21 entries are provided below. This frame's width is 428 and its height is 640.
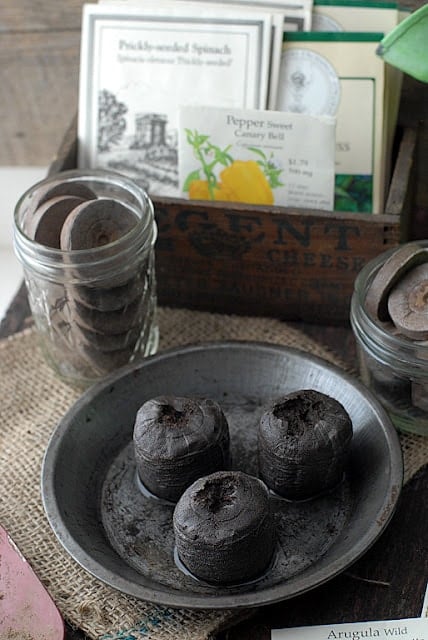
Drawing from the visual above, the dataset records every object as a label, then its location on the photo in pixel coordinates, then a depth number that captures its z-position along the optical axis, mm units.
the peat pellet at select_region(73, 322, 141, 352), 854
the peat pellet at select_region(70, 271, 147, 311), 827
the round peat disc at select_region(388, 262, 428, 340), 770
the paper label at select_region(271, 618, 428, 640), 676
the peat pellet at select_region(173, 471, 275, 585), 653
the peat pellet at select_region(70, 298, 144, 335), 839
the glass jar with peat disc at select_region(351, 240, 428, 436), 773
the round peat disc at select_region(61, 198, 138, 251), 814
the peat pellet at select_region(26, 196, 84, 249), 833
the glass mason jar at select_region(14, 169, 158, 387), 815
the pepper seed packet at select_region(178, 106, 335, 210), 902
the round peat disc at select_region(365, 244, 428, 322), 794
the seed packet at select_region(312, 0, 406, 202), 954
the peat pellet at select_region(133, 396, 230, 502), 719
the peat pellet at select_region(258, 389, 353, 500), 717
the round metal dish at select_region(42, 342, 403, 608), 676
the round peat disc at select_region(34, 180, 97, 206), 856
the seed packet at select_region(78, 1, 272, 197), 963
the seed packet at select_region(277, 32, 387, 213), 945
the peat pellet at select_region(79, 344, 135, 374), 870
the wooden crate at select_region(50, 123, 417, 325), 881
